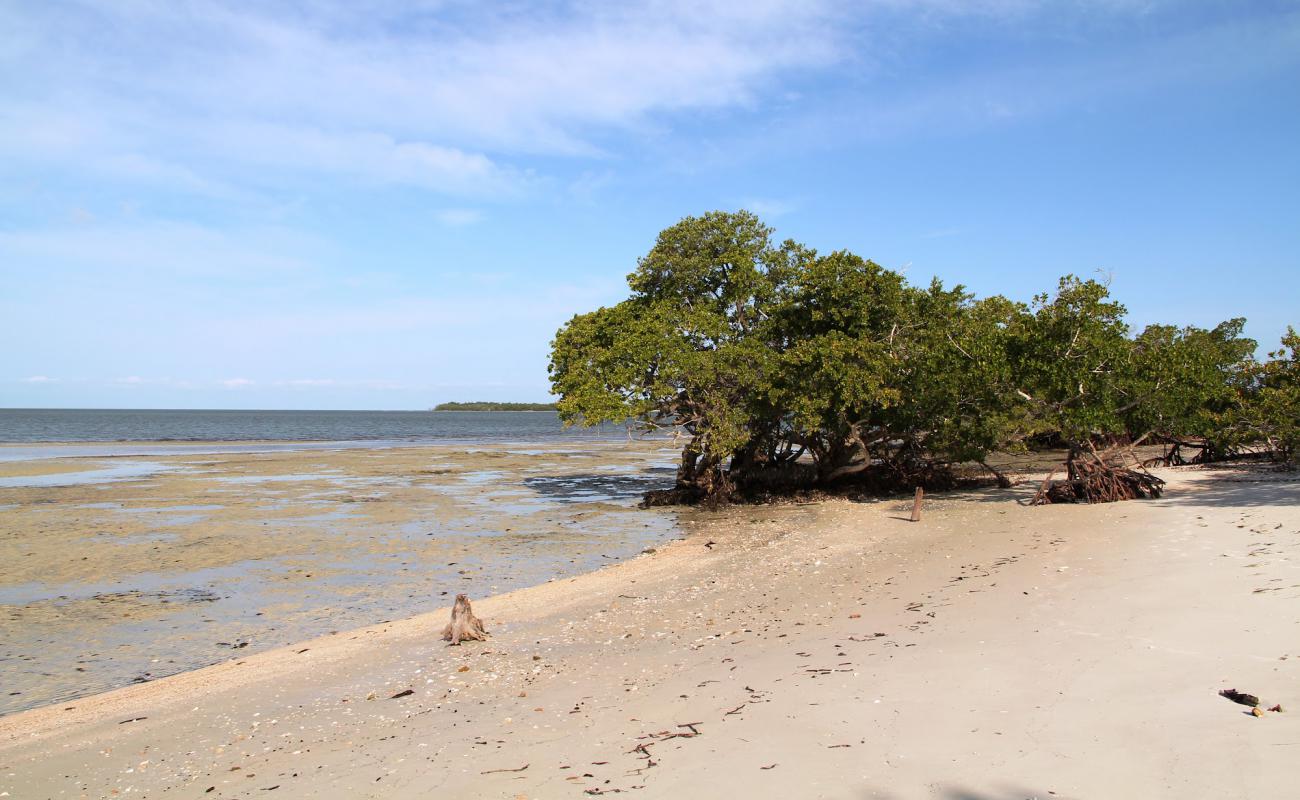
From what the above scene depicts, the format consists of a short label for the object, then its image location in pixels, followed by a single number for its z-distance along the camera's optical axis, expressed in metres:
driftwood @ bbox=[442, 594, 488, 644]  9.39
